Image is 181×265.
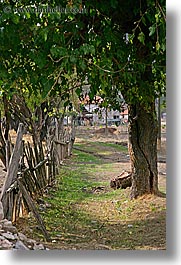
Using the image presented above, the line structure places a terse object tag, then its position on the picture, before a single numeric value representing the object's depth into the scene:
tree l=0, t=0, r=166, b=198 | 18.45
